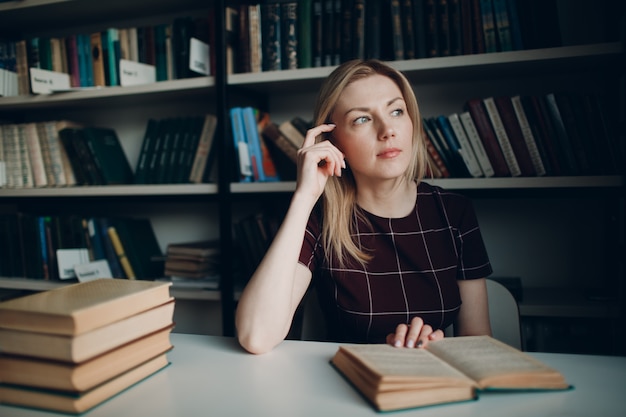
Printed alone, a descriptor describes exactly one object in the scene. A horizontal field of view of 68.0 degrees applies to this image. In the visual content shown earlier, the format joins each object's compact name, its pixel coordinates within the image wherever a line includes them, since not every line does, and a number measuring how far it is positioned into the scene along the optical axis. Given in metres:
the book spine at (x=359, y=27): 1.59
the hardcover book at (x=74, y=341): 0.65
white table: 0.65
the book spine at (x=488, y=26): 1.49
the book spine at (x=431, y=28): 1.54
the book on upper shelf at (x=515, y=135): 1.51
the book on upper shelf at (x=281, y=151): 1.74
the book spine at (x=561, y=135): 1.47
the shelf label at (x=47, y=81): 1.89
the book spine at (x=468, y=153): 1.56
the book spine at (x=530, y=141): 1.49
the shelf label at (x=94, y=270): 1.93
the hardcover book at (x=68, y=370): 0.66
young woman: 1.22
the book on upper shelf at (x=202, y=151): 1.89
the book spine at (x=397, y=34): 1.57
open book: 0.65
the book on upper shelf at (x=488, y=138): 1.53
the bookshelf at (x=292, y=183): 1.51
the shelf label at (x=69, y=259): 1.96
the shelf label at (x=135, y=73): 1.85
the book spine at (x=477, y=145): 1.55
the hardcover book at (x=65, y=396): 0.66
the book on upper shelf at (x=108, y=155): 2.00
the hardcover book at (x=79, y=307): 0.65
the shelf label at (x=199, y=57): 1.75
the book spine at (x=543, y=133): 1.49
